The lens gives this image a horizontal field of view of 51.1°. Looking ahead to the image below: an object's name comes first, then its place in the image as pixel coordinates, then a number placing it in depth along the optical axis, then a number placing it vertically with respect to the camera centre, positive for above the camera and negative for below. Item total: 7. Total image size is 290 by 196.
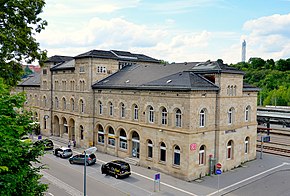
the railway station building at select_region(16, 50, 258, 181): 29.02 -2.73
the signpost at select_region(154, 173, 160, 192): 23.95 -7.23
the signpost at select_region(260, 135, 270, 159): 36.84 -6.43
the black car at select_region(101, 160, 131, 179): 28.59 -7.96
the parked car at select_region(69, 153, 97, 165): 33.09 -8.08
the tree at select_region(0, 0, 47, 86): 18.23 +3.09
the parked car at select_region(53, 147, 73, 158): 36.44 -8.08
